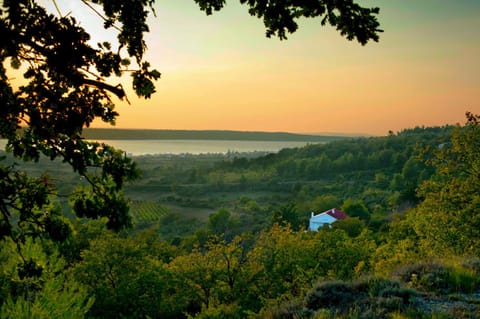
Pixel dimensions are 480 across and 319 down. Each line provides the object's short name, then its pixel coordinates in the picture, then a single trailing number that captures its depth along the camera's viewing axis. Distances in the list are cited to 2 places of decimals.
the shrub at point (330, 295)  8.91
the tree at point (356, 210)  86.12
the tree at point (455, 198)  21.02
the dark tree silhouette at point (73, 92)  5.00
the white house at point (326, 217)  85.50
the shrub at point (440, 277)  8.90
